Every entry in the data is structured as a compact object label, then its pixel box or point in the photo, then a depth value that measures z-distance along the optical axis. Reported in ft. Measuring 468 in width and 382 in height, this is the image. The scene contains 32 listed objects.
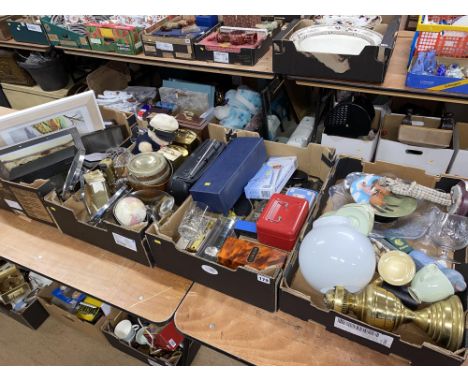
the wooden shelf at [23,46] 7.73
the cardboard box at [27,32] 7.54
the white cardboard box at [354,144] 5.75
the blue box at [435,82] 4.57
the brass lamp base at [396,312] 2.53
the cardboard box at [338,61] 4.77
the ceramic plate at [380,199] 3.51
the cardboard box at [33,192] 3.90
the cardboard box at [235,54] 5.82
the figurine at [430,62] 4.94
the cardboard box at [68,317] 5.44
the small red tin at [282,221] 3.27
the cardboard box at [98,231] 3.51
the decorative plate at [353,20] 5.62
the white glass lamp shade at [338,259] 2.79
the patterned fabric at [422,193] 3.49
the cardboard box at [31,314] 5.83
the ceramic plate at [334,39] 5.19
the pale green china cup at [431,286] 2.76
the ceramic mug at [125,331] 5.20
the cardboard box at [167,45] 6.17
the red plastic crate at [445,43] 4.76
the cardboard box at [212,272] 3.00
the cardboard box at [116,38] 6.57
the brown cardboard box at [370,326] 2.54
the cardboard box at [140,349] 5.07
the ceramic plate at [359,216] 3.32
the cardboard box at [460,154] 5.21
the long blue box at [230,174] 3.75
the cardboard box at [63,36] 7.16
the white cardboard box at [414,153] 5.39
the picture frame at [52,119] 4.12
